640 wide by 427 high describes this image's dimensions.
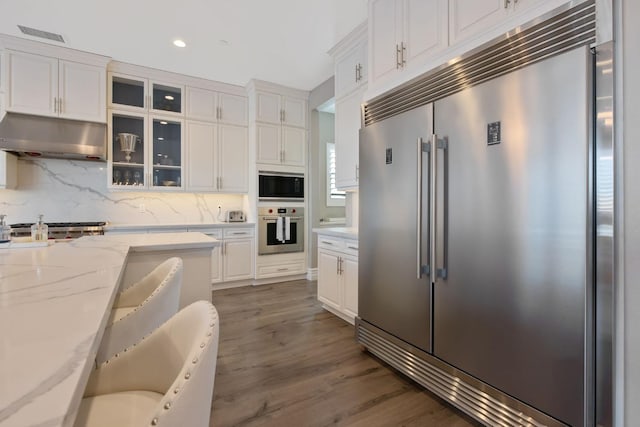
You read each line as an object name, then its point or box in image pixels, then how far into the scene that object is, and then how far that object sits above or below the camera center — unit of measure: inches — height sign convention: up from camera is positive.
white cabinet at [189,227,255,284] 162.2 -22.5
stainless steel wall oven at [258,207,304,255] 171.0 -9.5
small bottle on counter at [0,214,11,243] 75.5 -4.9
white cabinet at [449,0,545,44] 58.3 +41.5
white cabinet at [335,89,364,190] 120.6 +30.9
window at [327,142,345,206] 196.9 +17.8
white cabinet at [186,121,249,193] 163.9 +31.4
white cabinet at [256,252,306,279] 171.8 -30.1
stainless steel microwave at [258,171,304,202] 171.5 +15.7
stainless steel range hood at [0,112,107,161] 121.3 +32.2
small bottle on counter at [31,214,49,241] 77.2 -4.8
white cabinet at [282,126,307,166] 177.9 +40.3
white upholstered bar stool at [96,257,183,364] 44.0 -15.8
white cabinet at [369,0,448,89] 74.3 +49.1
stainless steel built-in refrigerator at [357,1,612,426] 47.6 -5.8
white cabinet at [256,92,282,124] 170.1 +60.2
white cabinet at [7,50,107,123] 126.5 +55.4
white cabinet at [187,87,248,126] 163.6 +59.9
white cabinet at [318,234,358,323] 109.5 -24.2
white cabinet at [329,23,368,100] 116.9 +62.1
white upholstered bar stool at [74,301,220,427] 23.1 -17.2
